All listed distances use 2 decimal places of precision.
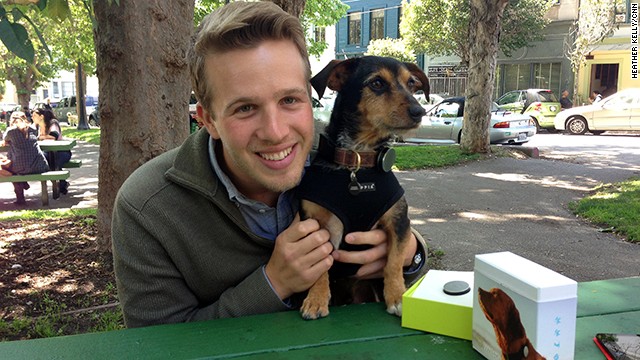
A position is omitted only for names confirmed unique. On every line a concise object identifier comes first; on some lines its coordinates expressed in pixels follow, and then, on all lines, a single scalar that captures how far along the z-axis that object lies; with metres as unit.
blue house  35.09
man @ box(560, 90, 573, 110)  23.89
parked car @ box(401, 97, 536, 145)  14.73
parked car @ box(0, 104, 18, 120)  35.08
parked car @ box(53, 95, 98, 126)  34.79
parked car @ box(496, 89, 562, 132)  20.69
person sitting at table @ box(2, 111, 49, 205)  8.25
